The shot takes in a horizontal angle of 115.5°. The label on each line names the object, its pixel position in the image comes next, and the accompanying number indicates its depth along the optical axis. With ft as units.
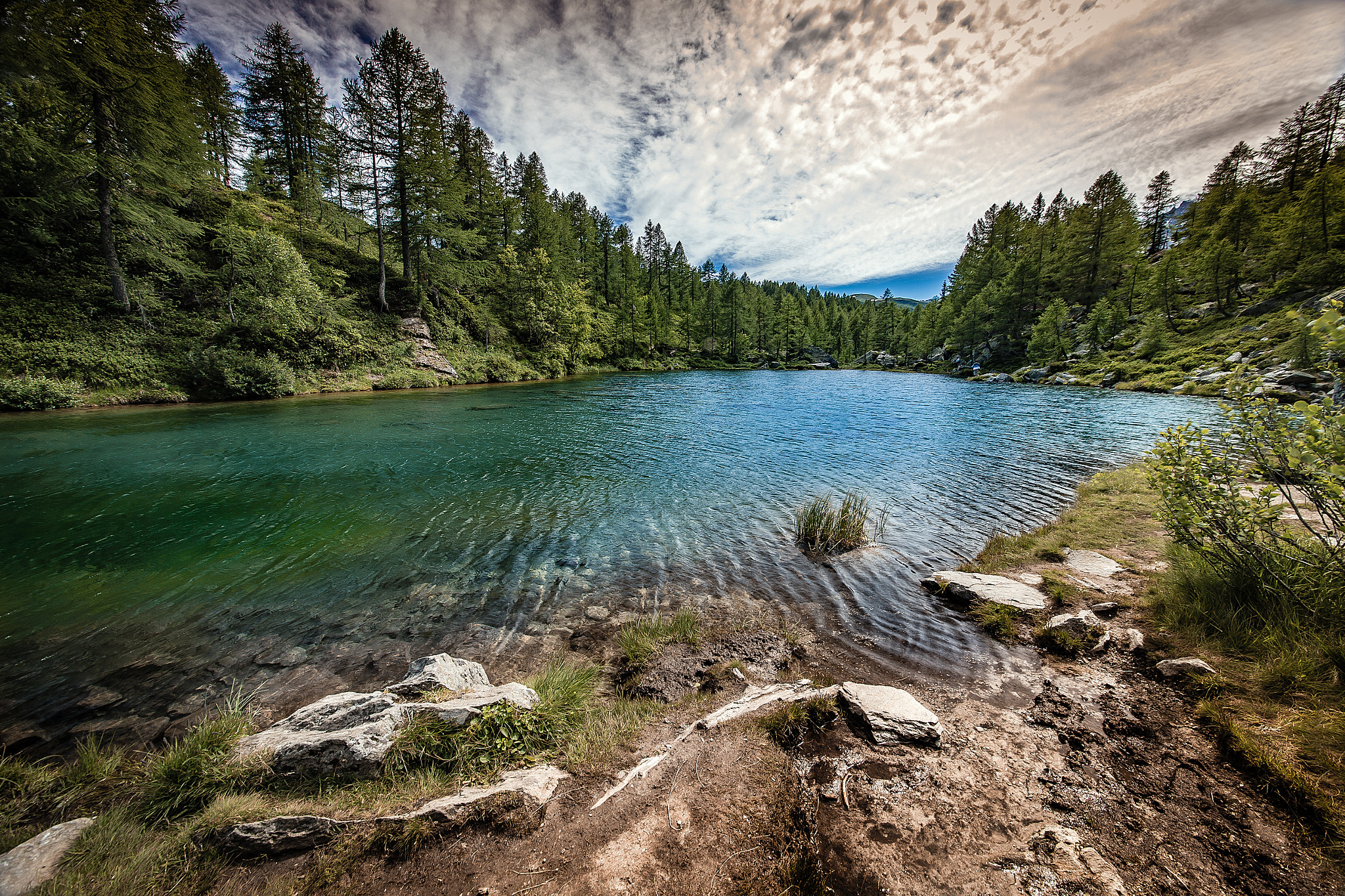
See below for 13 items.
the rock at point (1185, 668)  14.40
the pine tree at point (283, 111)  146.00
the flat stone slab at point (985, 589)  21.24
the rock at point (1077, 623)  18.22
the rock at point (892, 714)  13.16
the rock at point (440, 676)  14.82
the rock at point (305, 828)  9.66
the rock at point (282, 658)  18.87
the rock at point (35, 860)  8.52
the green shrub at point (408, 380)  105.50
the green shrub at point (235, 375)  77.56
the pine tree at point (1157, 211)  224.74
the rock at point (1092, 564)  24.23
